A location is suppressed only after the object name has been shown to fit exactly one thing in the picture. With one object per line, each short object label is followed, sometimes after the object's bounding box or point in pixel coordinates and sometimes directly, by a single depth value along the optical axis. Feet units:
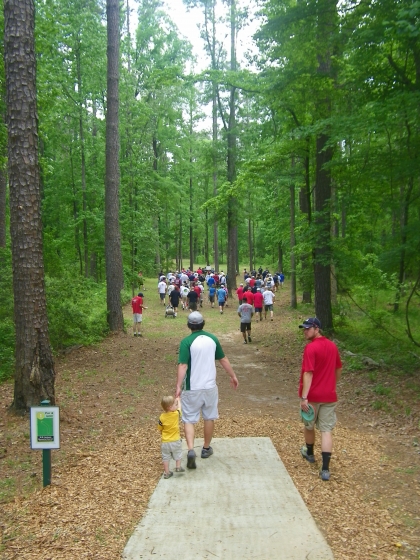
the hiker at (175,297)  69.72
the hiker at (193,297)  65.53
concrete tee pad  11.98
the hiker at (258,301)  59.21
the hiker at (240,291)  65.69
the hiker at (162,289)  82.17
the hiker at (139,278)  80.78
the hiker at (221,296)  71.20
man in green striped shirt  17.22
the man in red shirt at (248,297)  51.19
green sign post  15.26
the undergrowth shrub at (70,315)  39.01
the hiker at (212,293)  80.79
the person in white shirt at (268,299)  63.31
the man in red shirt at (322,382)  16.75
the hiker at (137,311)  49.57
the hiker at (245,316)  47.29
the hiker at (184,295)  78.89
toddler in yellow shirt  16.48
